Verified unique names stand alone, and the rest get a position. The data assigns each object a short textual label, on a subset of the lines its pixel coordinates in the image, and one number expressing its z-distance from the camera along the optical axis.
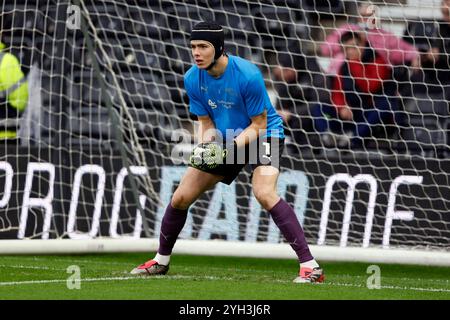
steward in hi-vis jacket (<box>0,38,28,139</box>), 11.77
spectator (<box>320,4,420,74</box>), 11.38
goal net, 11.03
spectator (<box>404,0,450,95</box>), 11.25
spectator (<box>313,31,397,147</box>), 11.42
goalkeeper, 7.93
